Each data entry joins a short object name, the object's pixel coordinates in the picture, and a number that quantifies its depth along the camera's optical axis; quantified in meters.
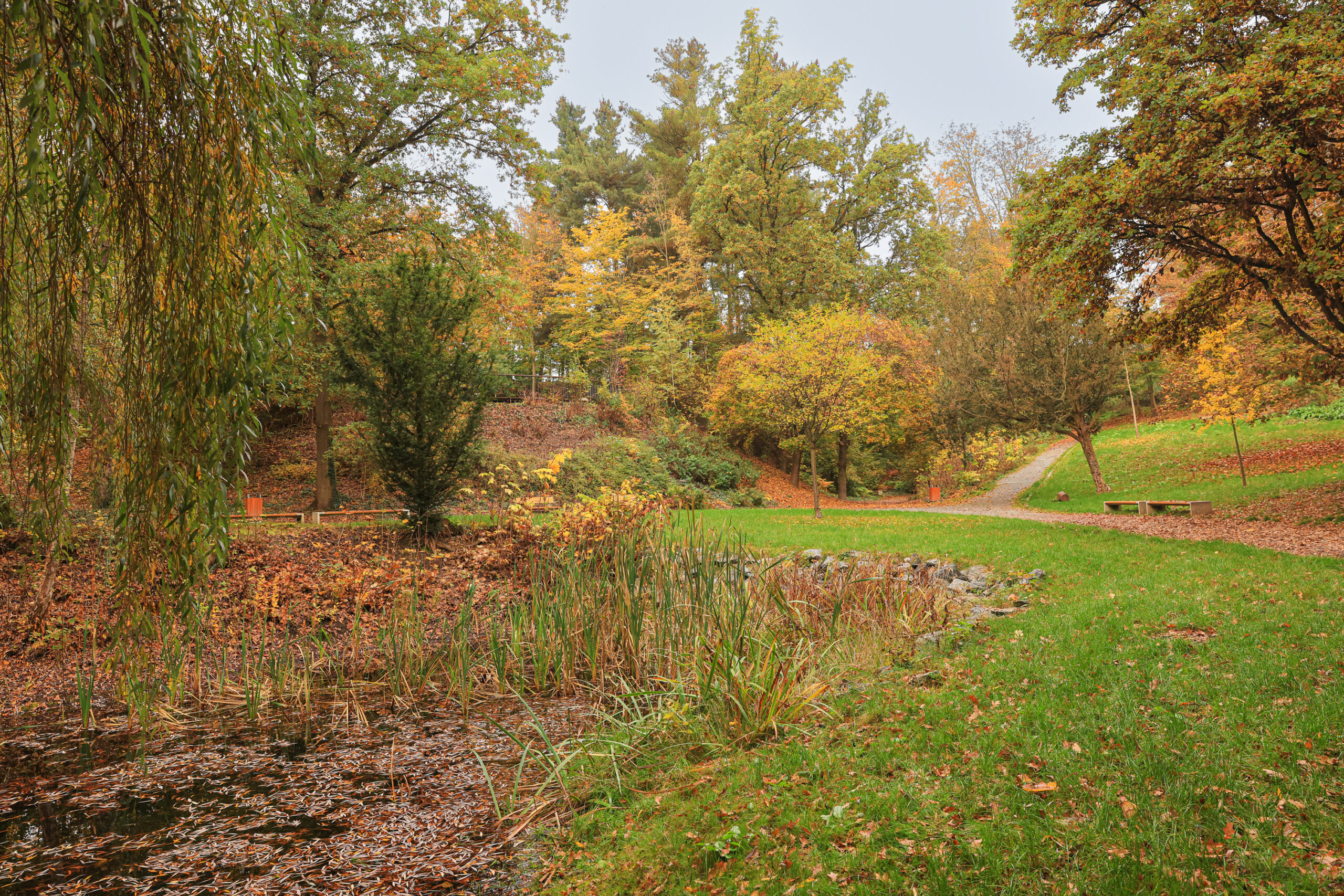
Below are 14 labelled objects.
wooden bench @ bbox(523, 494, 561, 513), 9.69
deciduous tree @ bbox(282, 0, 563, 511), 10.20
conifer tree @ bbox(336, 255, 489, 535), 8.95
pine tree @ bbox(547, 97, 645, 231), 26.42
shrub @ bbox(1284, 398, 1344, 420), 17.80
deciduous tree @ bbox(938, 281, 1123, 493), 15.58
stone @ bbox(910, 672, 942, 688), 4.53
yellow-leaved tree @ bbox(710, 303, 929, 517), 15.19
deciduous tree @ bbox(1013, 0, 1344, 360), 6.44
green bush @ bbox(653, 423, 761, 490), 18.94
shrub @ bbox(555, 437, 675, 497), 14.66
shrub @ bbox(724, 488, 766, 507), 18.09
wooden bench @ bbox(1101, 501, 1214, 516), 11.84
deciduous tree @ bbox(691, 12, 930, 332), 20.34
